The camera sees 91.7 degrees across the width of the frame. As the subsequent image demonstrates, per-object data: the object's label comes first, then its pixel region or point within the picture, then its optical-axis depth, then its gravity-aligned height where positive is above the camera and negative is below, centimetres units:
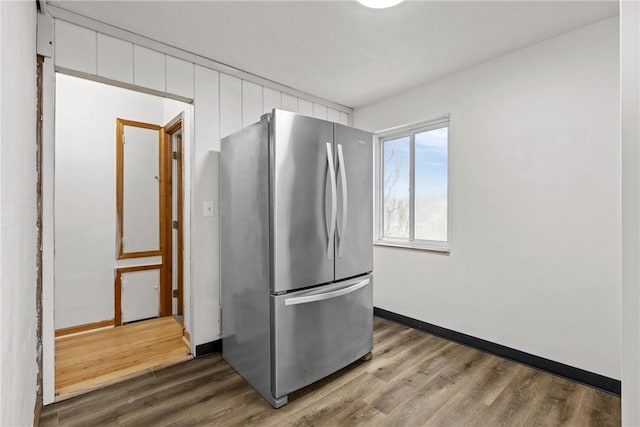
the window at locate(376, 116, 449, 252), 299 +29
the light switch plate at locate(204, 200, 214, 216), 253 +6
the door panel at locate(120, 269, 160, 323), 320 -84
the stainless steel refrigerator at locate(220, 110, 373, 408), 191 -24
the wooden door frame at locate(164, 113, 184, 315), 332 +10
